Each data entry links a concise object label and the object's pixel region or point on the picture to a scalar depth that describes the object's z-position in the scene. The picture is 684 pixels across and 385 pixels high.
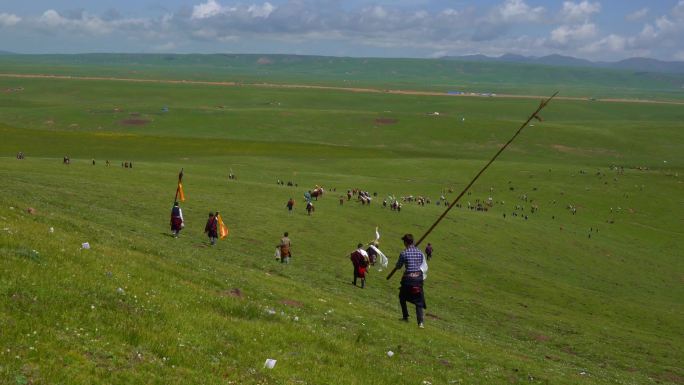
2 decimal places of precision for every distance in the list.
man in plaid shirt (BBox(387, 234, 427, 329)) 20.58
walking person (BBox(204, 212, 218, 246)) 38.97
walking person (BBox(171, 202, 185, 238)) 38.13
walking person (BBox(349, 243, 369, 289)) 34.62
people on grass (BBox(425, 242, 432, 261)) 49.62
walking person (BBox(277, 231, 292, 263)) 37.84
